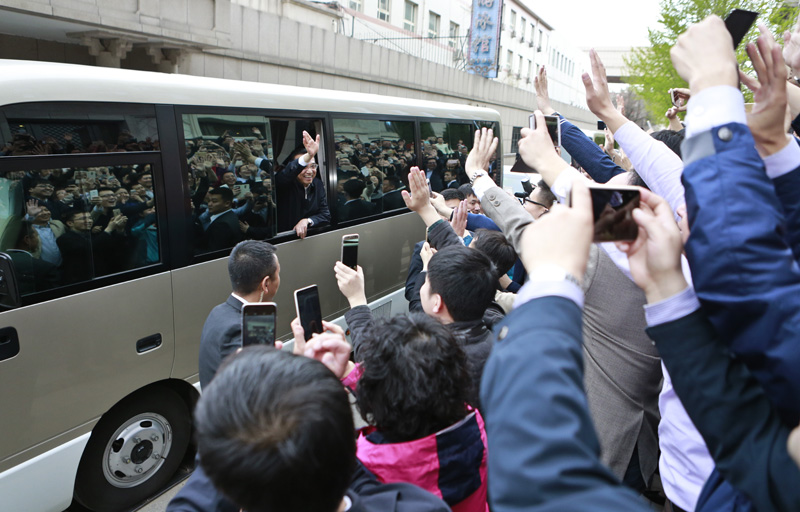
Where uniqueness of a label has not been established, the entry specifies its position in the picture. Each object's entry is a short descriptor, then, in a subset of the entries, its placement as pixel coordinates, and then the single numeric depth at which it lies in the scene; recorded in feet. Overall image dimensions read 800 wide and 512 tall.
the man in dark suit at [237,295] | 8.84
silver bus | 9.48
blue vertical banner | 71.56
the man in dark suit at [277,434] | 3.28
